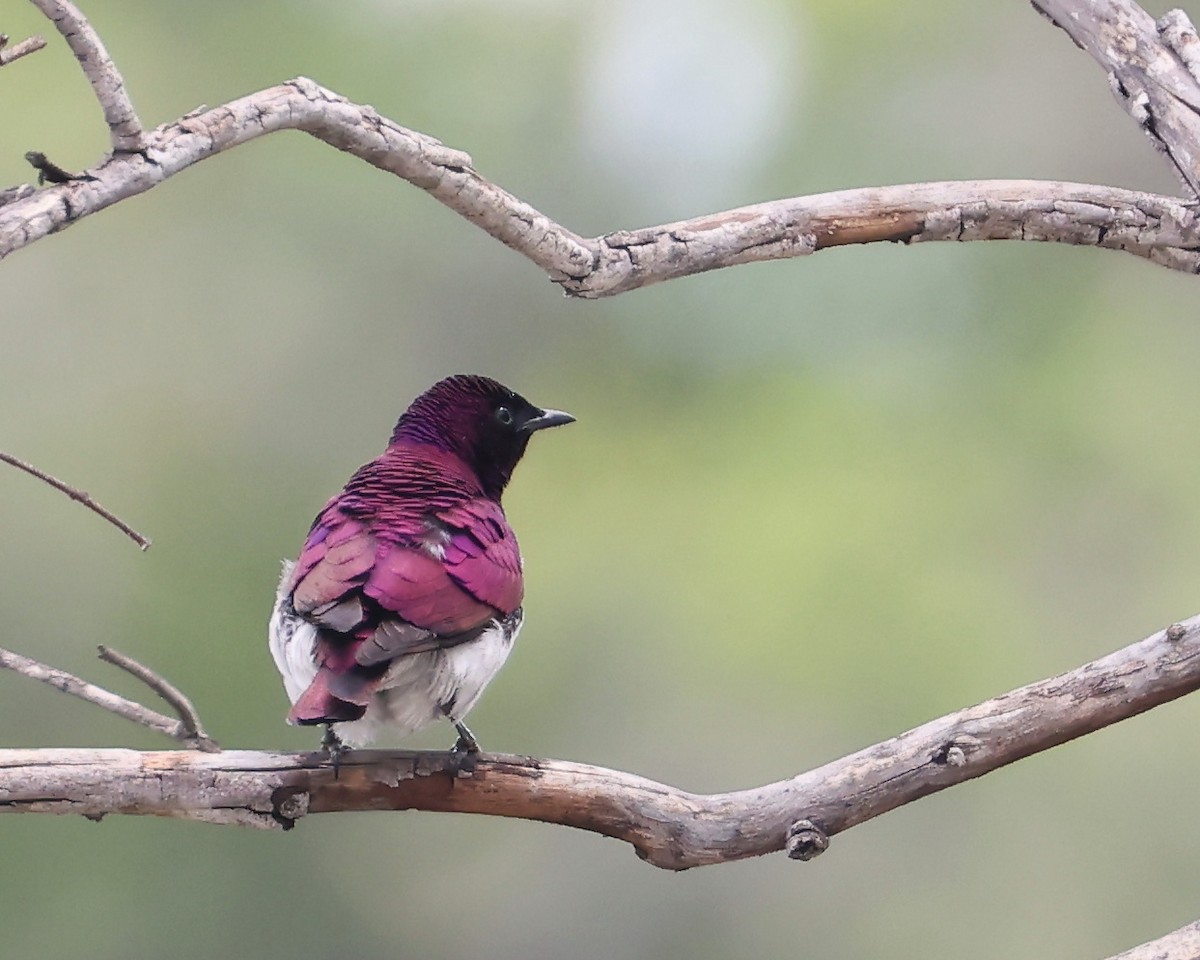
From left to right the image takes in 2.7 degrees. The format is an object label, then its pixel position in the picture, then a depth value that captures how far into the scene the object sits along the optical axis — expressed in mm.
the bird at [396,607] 7829
